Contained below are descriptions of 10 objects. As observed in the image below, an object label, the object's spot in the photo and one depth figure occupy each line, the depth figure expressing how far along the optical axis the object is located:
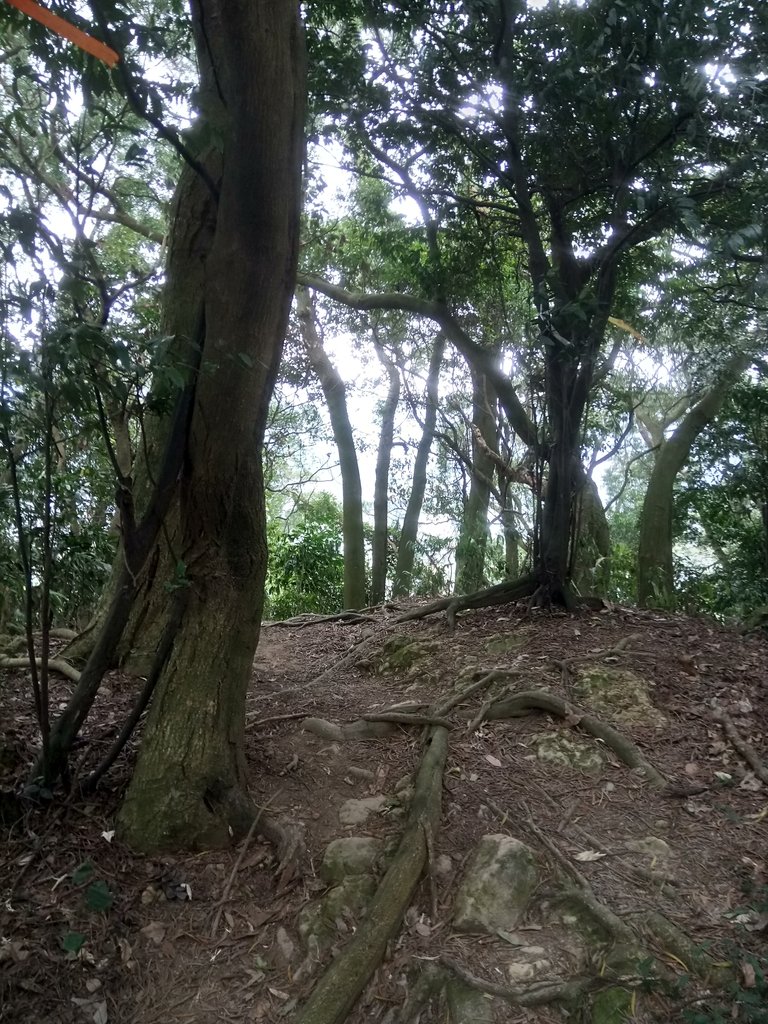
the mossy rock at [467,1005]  2.92
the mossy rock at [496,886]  3.30
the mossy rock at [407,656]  6.08
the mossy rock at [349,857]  3.55
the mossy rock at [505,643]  5.99
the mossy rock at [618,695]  4.89
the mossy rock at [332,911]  3.27
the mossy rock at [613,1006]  2.85
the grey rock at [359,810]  3.93
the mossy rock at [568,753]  4.43
